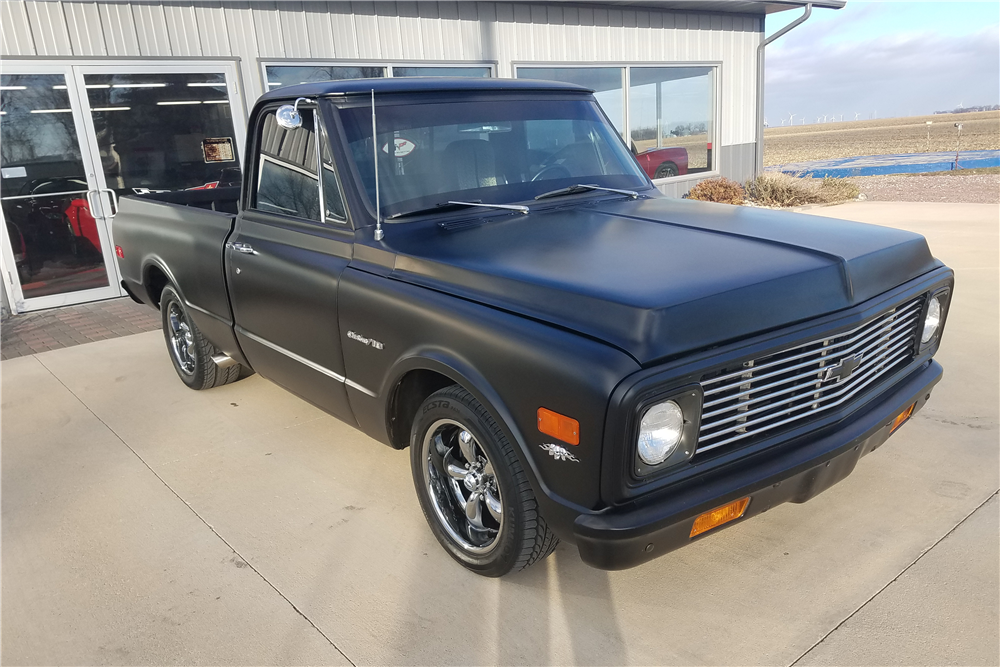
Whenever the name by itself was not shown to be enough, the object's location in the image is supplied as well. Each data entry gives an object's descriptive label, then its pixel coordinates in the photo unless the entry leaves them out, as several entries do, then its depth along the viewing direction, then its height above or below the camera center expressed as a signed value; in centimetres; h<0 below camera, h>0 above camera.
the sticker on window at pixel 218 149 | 849 +11
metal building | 736 +96
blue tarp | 2262 -159
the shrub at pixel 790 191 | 1316 -125
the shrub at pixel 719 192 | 1234 -107
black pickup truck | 219 -62
